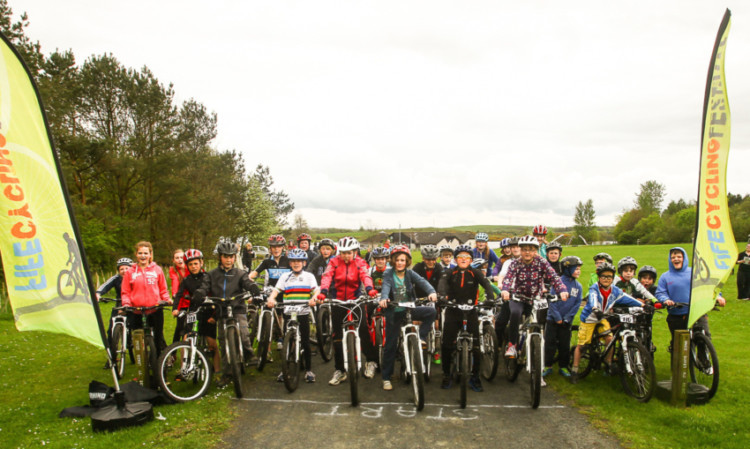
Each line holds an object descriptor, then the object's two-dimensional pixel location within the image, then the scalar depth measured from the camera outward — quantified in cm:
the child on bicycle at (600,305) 704
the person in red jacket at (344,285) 742
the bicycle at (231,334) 659
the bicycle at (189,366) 630
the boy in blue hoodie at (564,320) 761
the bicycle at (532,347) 612
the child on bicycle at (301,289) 721
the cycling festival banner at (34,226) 484
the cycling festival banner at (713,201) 588
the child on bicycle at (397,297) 702
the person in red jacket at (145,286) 759
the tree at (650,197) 10182
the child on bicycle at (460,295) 685
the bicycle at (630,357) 623
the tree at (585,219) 11062
